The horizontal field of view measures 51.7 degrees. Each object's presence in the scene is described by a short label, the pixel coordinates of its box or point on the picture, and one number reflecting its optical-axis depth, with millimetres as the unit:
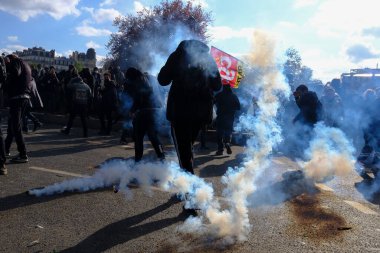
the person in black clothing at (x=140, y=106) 7090
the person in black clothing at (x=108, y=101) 12562
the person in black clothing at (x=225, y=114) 10352
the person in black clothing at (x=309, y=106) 8734
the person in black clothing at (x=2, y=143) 6629
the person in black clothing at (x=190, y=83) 4859
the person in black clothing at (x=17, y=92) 7434
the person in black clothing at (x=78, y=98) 12086
